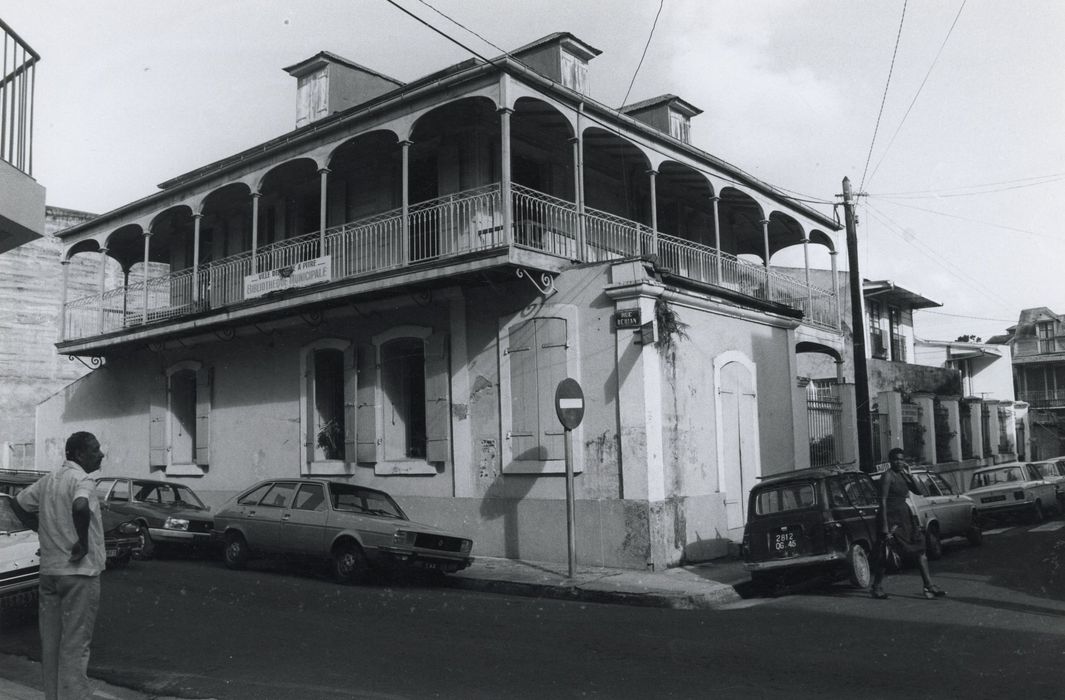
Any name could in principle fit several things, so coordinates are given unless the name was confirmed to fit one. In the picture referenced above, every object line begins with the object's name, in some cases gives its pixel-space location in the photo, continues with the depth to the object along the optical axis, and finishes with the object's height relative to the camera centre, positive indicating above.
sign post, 12.36 +0.47
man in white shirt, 5.59 -0.71
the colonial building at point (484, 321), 14.10 +2.44
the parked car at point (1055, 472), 21.81 -0.85
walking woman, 10.55 -0.90
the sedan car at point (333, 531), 12.22 -1.07
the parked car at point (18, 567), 8.98 -1.04
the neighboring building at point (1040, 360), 53.19 +4.54
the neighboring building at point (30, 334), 31.28 +4.41
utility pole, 17.84 +1.75
